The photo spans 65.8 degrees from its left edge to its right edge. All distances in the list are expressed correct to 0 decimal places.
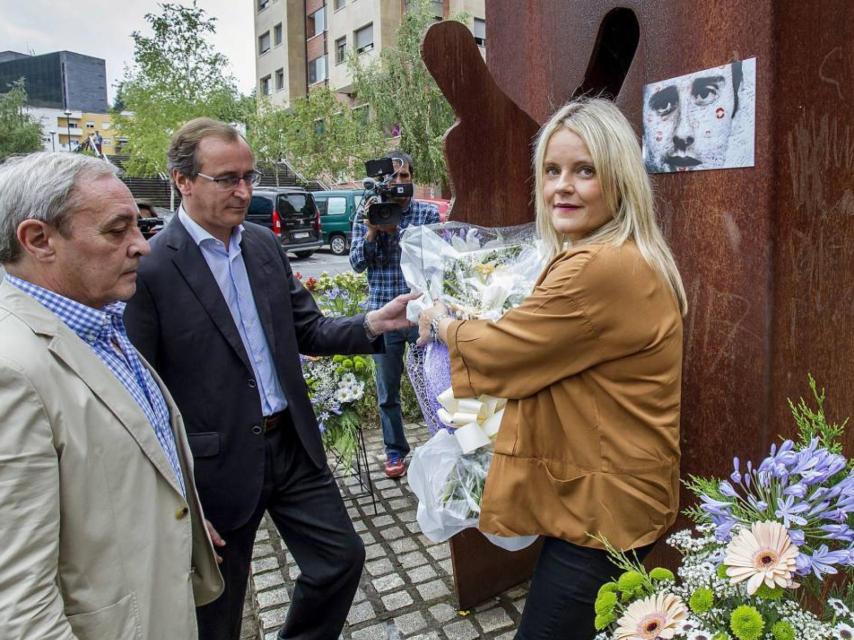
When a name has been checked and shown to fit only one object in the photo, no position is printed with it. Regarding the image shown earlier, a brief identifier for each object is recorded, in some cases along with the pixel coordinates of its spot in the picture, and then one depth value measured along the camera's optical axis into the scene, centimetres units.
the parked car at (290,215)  1922
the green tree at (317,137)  2794
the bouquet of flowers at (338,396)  410
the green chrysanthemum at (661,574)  111
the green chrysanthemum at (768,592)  99
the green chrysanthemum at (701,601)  102
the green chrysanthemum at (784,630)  97
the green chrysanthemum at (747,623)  96
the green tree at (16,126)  3857
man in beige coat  124
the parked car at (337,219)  2181
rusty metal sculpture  191
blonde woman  156
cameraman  453
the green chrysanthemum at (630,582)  110
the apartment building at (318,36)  3203
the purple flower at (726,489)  114
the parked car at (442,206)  1455
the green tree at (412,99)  2091
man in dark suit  219
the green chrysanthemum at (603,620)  108
